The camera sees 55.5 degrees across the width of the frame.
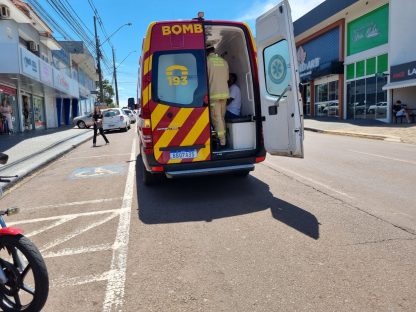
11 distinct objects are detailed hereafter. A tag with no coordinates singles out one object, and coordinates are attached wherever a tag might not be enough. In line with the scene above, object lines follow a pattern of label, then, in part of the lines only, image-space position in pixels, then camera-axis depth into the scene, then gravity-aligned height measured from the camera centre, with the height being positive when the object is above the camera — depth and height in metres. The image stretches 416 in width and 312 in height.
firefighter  6.64 +0.42
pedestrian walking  16.53 -0.16
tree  82.54 +5.81
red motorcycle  2.82 -1.11
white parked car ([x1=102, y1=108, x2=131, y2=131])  24.55 -0.16
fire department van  6.07 +0.22
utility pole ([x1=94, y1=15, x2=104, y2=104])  33.94 +5.82
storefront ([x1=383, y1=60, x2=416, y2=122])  21.42 +1.31
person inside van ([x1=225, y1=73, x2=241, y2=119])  7.20 +0.21
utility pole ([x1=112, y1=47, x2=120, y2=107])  51.03 +5.88
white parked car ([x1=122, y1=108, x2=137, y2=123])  35.87 +0.06
